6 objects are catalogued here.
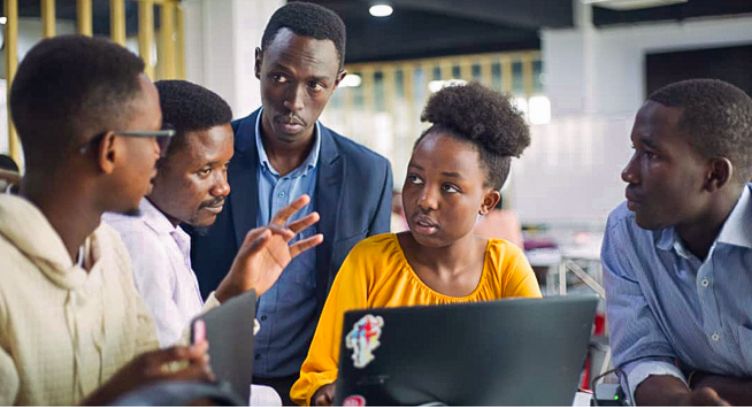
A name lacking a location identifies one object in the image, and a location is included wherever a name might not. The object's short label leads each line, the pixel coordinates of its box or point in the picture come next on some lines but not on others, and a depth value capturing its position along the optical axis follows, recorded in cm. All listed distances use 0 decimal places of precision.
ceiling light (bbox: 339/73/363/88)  1402
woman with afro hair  312
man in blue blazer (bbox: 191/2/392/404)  333
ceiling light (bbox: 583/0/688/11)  866
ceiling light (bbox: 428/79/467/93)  1348
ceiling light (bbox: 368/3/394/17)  944
